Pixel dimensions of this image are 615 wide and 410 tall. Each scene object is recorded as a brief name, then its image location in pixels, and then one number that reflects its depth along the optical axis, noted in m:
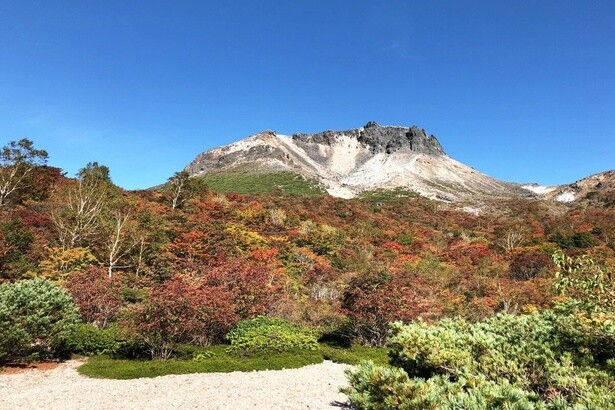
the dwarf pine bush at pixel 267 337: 12.27
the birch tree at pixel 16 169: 27.86
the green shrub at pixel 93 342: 12.07
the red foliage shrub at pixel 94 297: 14.06
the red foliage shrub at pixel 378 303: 13.80
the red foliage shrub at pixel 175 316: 11.21
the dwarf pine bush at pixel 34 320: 10.20
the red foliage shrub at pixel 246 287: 14.82
